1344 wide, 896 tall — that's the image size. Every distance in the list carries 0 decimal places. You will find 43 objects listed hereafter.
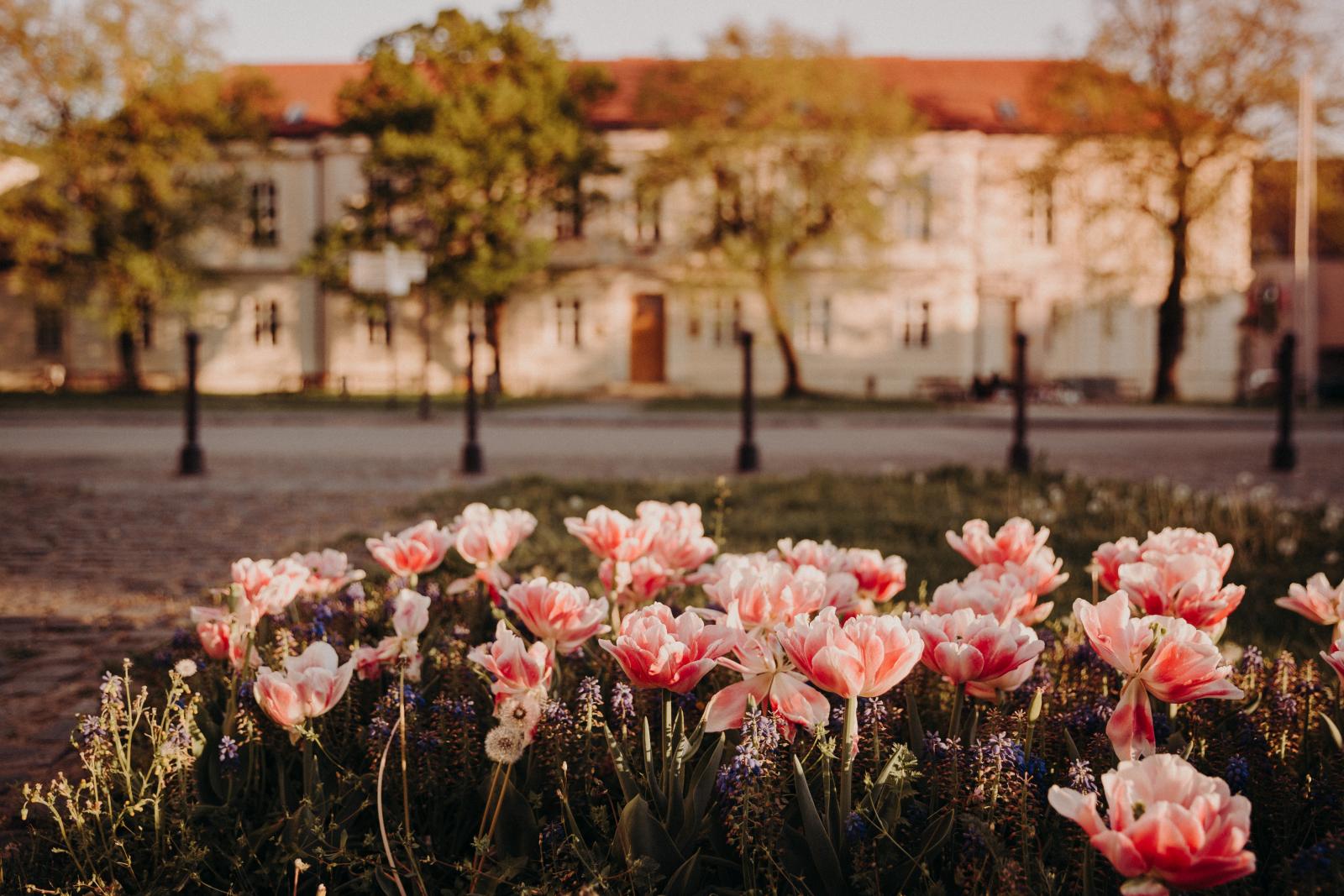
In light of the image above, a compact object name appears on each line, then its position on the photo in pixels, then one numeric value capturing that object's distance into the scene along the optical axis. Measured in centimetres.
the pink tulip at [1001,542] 224
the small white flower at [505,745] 146
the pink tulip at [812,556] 225
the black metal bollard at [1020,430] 984
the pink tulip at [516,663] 163
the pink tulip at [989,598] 185
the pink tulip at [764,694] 155
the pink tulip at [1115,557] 217
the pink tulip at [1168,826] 112
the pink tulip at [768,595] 176
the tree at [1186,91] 2566
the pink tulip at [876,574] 224
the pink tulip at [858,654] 142
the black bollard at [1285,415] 1012
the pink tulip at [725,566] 195
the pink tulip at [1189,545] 204
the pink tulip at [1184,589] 183
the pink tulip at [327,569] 241
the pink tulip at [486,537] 236
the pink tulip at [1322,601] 191
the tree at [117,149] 2900
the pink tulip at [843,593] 199
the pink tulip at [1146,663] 147
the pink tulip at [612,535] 223
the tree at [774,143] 2636
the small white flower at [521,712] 156
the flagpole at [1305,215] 2520
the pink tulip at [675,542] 230
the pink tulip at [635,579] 221
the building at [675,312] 3522
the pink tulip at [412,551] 236
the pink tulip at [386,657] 200
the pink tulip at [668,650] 153
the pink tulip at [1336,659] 160
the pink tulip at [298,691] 167
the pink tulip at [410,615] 201
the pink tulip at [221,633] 209
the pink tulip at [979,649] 155
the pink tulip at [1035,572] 207
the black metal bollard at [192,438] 946
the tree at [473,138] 2964
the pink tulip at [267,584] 211
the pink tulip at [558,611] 180
